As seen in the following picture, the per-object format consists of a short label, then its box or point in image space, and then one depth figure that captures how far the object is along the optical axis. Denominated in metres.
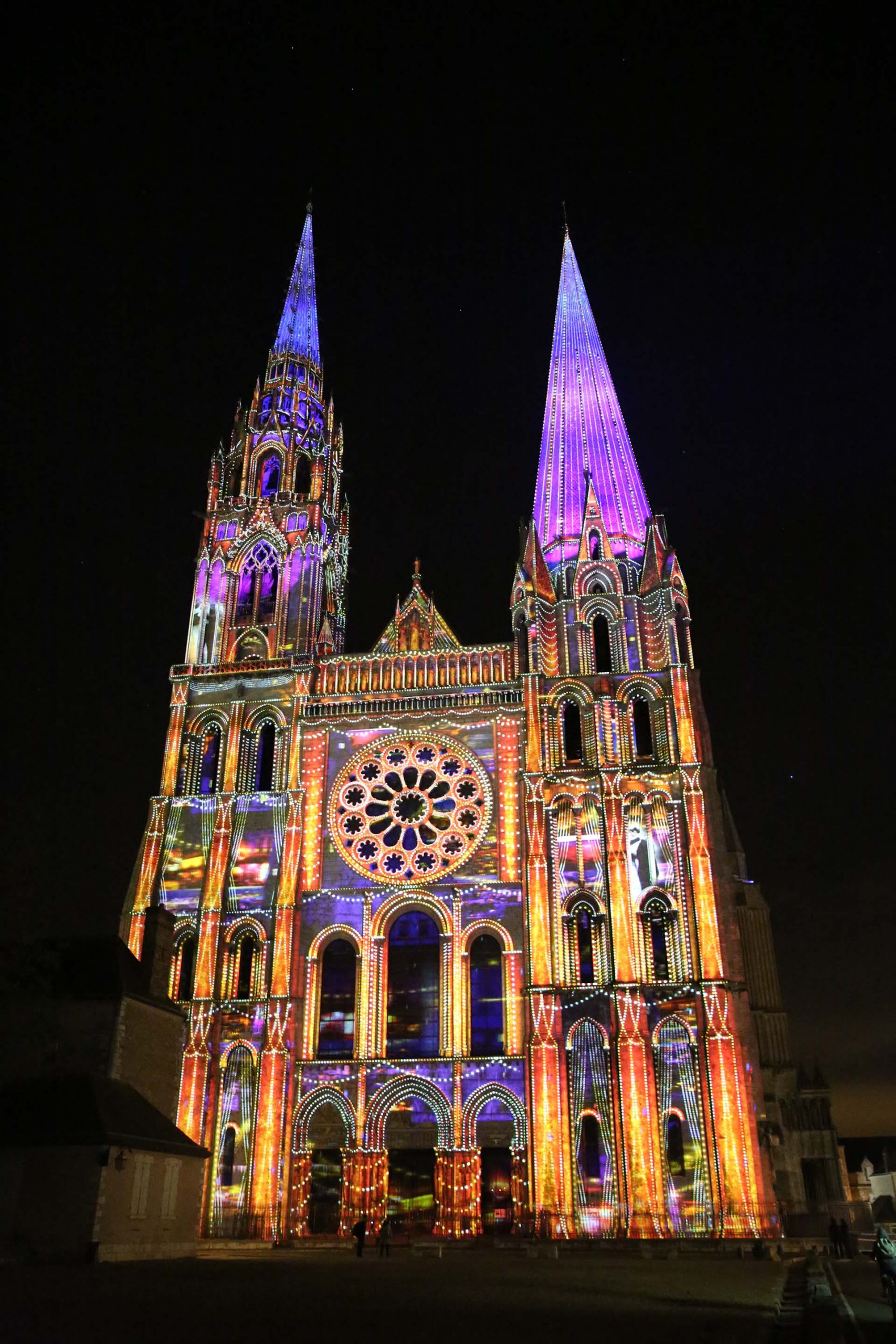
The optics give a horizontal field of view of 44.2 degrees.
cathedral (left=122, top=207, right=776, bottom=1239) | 35.09
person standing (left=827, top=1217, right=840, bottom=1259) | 32.62
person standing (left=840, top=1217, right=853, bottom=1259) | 32.50
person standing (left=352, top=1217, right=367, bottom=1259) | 28.27
